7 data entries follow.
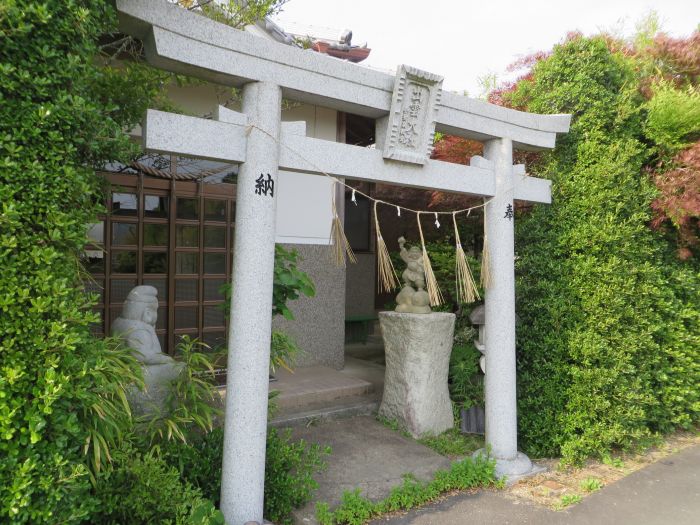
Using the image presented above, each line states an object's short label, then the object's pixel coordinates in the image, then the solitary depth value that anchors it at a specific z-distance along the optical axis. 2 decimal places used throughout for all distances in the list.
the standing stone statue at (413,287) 5.84
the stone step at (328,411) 5.43
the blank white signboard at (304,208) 4.58
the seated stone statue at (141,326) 3.82
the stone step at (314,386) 5.77
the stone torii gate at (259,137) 3.13
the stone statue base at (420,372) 5.52
